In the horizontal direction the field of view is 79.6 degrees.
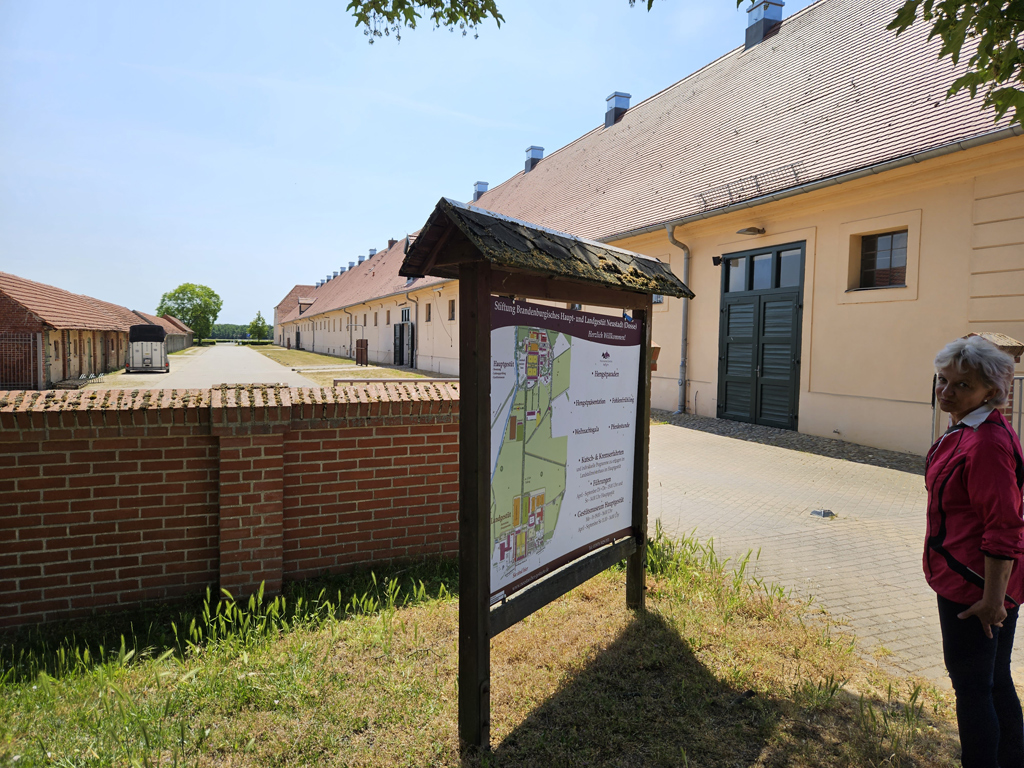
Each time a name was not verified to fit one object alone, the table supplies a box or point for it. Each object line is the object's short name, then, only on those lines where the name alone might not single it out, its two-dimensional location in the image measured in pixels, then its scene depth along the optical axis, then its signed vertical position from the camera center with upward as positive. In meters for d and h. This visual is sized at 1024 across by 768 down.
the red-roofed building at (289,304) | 97.00 +7.69
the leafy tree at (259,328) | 130.12 +4.87
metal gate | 20.47 -0.46
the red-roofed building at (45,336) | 20.50 +0.46
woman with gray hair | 2.07 -0.63
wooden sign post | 2.46 -0.16
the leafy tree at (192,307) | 116.81 +8.30
